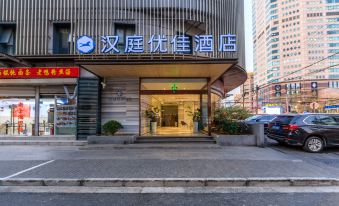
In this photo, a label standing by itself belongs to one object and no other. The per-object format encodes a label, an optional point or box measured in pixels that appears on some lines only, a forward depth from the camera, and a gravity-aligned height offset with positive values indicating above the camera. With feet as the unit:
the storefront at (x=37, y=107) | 44.80 +1.14
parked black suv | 32.96 -2.28
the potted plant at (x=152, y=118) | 48.63 -0.92
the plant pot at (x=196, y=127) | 47.18 -2.60
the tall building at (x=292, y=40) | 223.92 +78.80
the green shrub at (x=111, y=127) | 39.14 -2.23
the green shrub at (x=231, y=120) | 39.75 -1.10
